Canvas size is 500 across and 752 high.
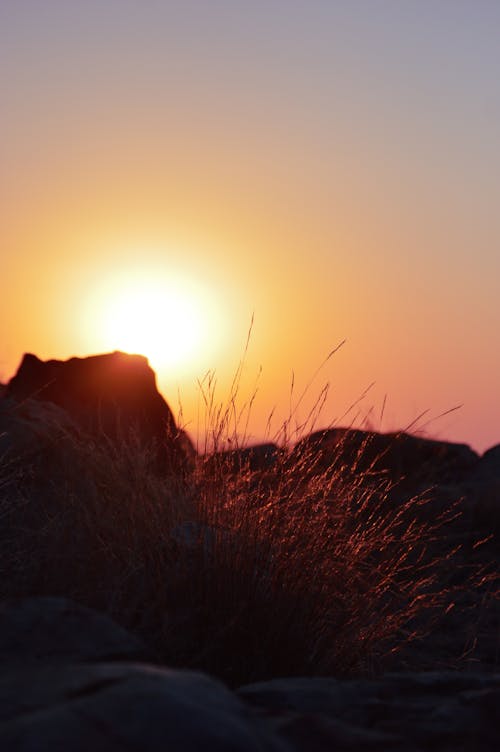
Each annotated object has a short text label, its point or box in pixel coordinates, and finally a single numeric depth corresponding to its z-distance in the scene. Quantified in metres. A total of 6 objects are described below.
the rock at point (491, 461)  12.55
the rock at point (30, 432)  7.30
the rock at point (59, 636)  2.22
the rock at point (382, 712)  1.93
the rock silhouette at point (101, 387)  9.77
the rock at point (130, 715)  1.59
